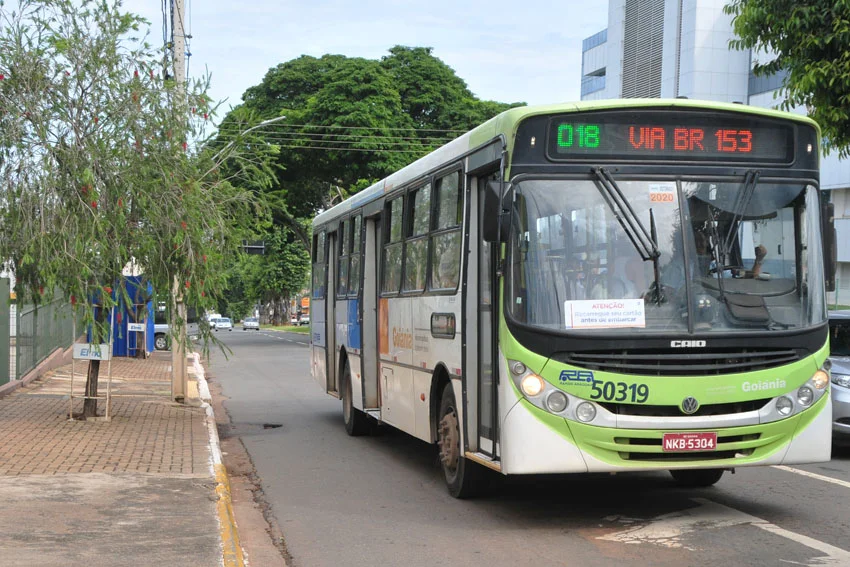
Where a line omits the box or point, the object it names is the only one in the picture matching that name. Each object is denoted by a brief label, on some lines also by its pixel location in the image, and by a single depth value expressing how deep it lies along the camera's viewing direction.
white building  41.30
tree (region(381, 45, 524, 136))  46.16
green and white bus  7.80
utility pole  18.08
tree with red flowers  13.11
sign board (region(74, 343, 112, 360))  14.07
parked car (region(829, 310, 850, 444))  11.76
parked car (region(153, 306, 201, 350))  39.69
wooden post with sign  14.11
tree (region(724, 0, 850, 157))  14.48
